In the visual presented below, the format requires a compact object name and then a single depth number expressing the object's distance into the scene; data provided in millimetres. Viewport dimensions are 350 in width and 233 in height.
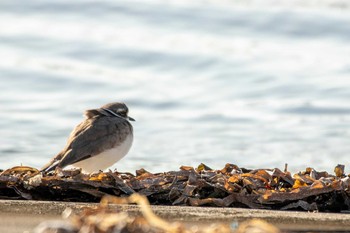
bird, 16344
